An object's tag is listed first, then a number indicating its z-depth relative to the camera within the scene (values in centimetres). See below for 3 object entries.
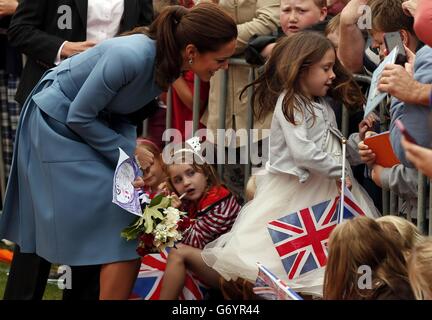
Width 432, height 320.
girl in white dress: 1298
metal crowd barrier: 1236
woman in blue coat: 1198
